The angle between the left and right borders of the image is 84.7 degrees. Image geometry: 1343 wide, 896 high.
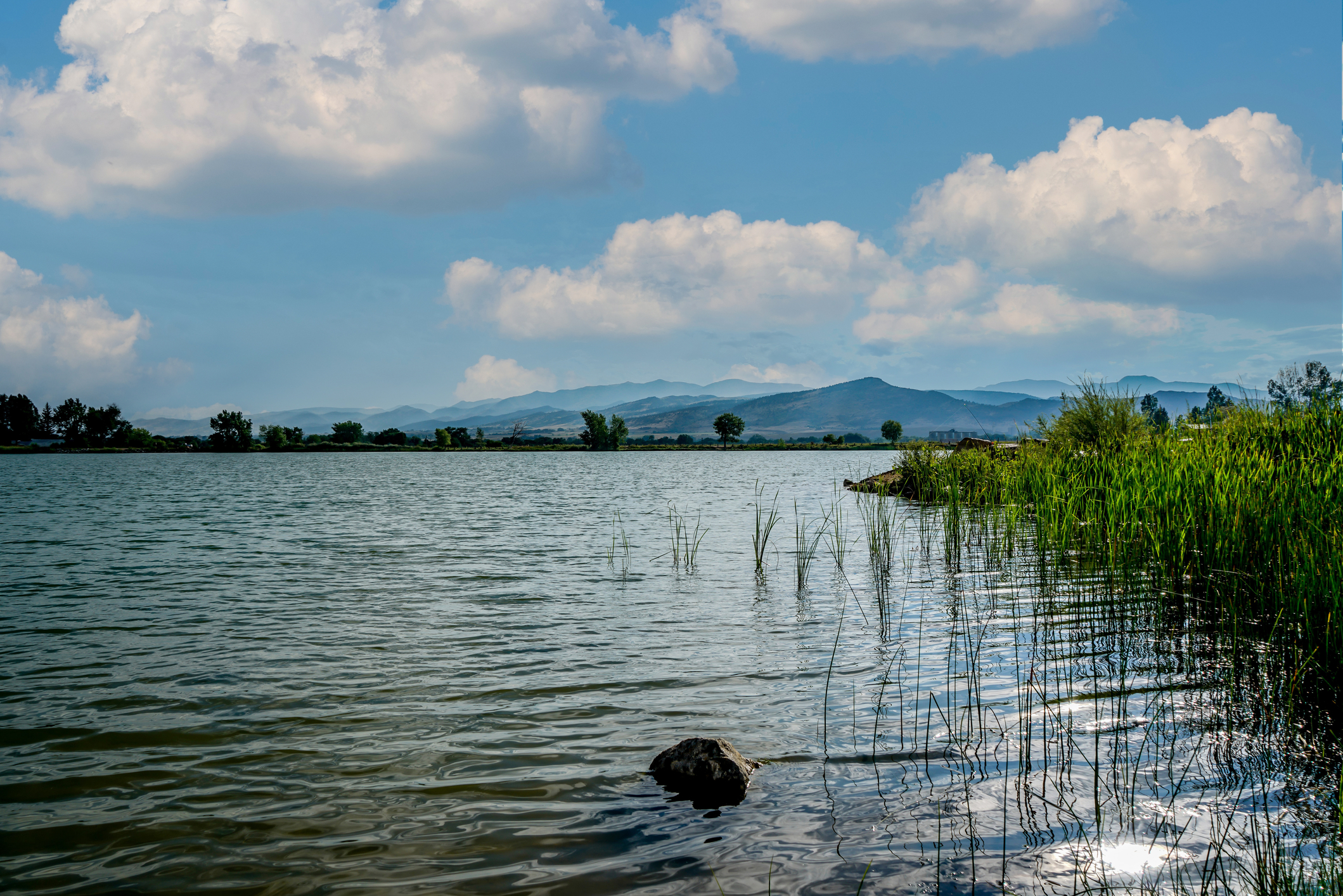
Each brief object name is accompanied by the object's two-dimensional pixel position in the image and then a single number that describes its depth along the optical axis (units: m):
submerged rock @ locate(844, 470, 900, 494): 32.38
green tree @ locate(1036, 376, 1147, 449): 20.53
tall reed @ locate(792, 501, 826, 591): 14.35
